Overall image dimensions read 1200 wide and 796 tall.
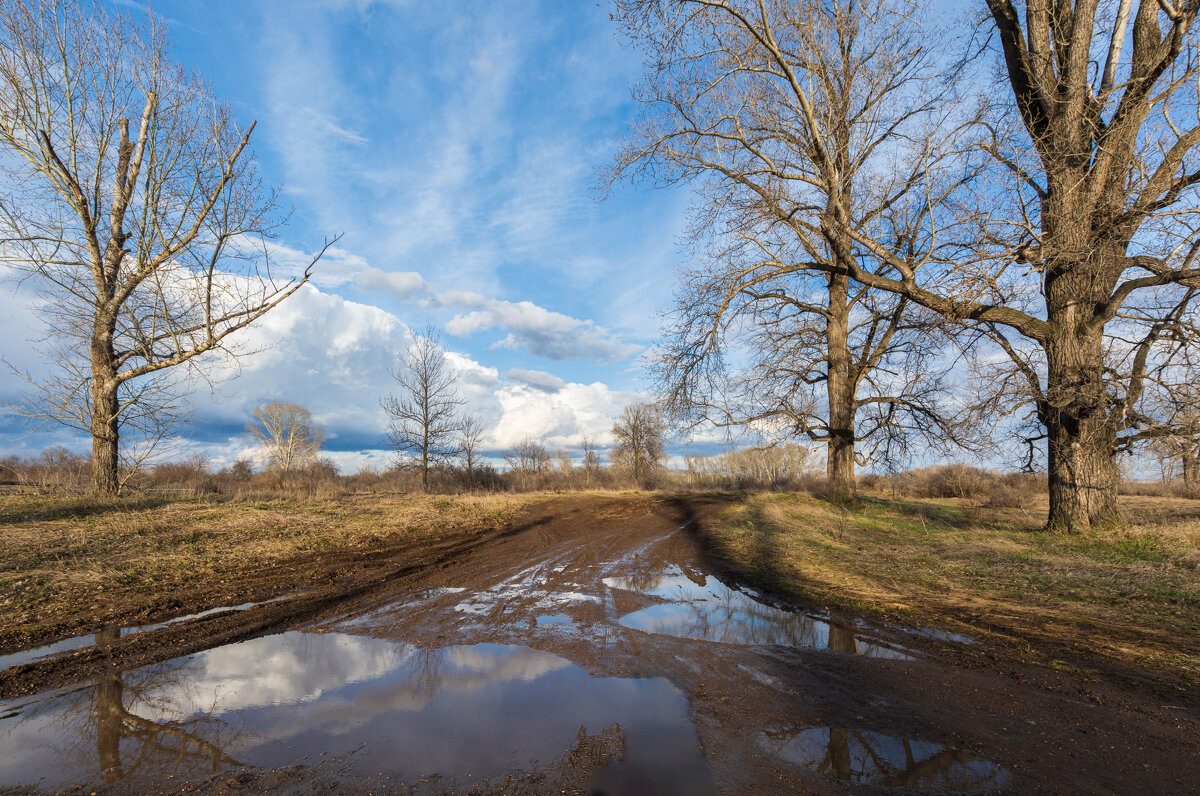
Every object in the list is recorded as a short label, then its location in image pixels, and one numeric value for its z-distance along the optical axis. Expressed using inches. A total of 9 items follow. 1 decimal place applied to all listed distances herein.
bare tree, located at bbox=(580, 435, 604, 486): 1879.8
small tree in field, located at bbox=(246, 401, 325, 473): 1866.4
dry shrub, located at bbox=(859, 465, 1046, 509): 849.3
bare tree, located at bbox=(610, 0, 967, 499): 382.9
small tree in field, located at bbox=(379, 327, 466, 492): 1080.8
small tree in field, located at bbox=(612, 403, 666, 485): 1952.5
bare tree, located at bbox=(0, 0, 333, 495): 465.1
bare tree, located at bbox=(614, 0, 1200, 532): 322.7
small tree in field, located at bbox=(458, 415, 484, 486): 1259.1
